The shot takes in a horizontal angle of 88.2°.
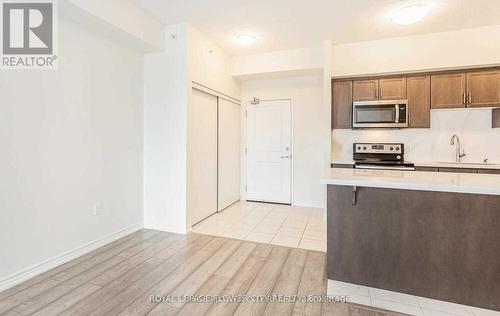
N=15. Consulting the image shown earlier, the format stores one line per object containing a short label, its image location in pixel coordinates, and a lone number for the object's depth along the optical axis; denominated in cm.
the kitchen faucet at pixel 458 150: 401
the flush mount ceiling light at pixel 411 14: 293
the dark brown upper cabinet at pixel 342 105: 423
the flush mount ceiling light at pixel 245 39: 387
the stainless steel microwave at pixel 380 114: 392
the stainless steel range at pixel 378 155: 393
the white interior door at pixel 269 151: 512
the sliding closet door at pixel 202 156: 368
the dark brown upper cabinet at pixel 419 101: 387
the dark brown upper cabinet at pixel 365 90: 411
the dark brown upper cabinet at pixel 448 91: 374
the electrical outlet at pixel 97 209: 305
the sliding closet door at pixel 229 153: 472
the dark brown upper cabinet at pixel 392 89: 399
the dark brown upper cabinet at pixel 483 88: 361
